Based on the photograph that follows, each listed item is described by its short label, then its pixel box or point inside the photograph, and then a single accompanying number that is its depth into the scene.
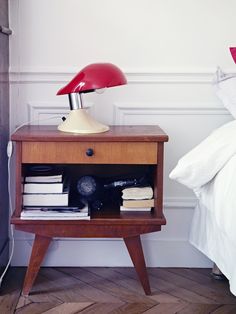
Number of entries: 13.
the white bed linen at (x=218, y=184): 1.35
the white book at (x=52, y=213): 1.53
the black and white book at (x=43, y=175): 1.55
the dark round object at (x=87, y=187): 1.61
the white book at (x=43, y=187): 1.54
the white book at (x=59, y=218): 1.53
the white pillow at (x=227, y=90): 1.71
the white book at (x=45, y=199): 1.54
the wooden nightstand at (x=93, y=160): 1.51
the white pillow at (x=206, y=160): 1.44
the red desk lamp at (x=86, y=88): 1.49
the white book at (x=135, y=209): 1.60
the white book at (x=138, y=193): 1.59
